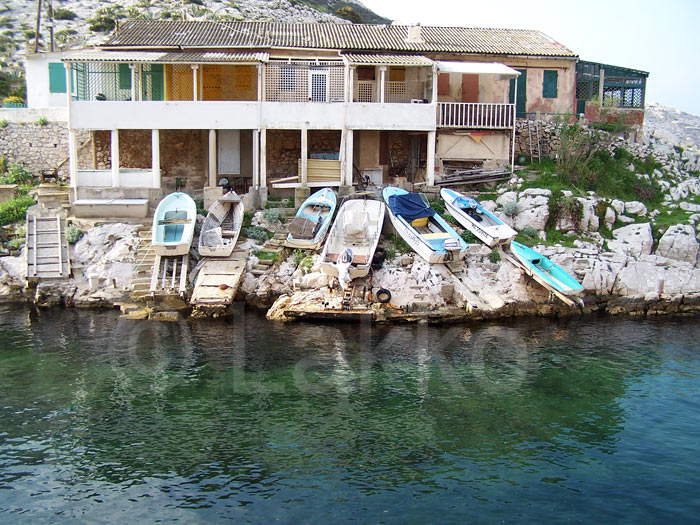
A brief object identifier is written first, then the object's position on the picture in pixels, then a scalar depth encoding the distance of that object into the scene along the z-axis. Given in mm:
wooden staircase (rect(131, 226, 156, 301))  23344
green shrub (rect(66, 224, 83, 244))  26078
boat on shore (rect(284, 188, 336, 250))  25547
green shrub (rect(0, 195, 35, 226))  27312
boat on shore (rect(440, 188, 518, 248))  25734
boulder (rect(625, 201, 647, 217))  28156
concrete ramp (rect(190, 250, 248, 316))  22766
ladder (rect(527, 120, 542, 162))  31470
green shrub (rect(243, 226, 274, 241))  26406
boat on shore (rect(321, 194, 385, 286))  23438
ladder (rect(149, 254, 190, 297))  23188
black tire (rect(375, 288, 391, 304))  23094
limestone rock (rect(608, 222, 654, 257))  26078
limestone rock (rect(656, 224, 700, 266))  26203
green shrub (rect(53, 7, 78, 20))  55156
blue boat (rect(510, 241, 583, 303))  23422
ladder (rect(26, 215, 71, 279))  24844
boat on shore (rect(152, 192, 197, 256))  24094
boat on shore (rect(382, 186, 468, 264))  24594
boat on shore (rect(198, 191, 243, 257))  24844
